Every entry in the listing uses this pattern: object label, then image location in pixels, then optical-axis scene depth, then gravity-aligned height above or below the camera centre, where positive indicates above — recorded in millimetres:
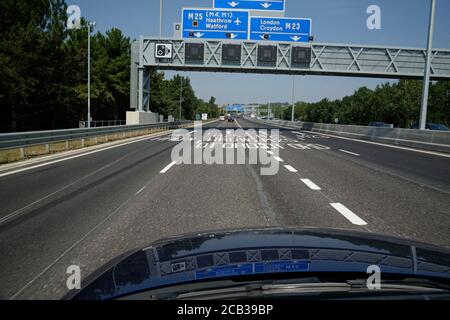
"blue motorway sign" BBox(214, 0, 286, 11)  32188 +8925
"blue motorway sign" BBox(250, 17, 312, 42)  33812 +7395
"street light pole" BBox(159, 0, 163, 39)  38038 +9597
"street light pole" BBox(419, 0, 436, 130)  22172 +2777
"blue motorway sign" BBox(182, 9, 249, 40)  33000 +7492
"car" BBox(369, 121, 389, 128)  44875 -566
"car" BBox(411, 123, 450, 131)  35312 -494
